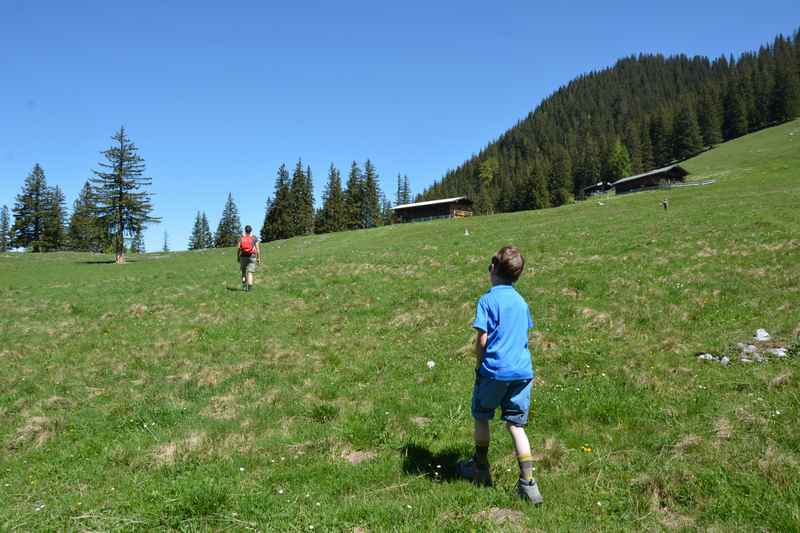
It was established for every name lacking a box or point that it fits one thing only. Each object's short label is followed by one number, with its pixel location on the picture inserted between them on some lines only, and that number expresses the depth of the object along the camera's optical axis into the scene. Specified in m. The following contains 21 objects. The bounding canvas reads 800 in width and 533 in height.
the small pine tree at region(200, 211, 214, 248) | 161.25
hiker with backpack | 20.02
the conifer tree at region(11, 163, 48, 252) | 90.19
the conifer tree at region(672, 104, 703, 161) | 125.75
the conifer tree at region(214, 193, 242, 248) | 132.38
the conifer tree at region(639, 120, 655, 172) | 133.00
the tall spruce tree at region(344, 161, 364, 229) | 109.73
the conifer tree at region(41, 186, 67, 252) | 91.75
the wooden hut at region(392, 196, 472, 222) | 98.69
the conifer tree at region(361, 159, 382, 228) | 121.38
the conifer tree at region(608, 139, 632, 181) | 131.88
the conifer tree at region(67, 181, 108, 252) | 105.18
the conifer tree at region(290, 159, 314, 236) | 106.00
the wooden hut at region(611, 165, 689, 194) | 85.88
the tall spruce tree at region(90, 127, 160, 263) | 61.28
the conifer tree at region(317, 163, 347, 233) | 107.62
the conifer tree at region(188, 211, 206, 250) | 163.75
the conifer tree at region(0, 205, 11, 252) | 141.29
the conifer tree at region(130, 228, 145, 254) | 156.20
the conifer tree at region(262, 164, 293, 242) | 103.69
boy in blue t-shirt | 5.36
